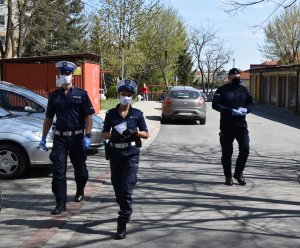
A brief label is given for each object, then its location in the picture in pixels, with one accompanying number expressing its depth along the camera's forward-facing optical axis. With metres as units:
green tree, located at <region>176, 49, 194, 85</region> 72.81
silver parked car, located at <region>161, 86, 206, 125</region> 20.45
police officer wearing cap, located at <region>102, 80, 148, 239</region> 5.30
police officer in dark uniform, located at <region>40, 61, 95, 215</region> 6.12
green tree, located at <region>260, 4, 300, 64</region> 53.62
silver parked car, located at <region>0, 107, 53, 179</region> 8.15
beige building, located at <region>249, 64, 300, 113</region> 31.06
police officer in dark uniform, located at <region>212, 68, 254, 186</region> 7.87
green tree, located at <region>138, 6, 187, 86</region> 55.28
